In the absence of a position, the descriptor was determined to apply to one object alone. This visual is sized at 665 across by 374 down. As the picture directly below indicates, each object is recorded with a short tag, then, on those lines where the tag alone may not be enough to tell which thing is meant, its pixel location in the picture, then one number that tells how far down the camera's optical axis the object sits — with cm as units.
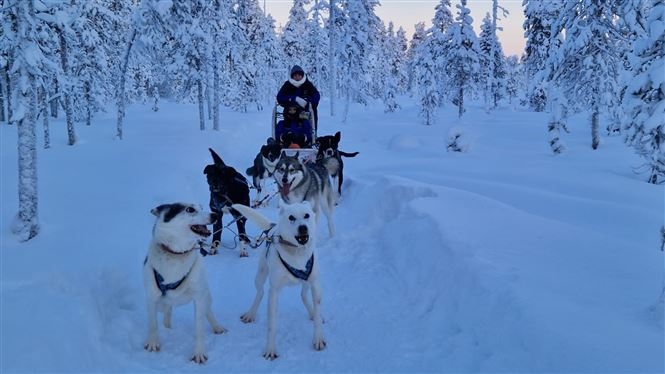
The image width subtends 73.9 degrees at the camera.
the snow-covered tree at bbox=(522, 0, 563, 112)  3256
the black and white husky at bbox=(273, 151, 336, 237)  768
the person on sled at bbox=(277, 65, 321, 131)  1117
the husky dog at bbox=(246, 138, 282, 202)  959
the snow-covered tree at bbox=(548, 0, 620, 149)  1551
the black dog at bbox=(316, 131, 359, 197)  1053
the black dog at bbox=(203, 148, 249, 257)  690
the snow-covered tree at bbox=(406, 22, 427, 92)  7425
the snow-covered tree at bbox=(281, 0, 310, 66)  4931
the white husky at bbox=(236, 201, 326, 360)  413
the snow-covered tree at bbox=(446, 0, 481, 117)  3359
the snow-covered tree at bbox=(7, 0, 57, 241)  613
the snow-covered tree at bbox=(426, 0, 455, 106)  3516
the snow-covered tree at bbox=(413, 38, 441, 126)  3306
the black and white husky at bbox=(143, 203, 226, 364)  381
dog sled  1097
